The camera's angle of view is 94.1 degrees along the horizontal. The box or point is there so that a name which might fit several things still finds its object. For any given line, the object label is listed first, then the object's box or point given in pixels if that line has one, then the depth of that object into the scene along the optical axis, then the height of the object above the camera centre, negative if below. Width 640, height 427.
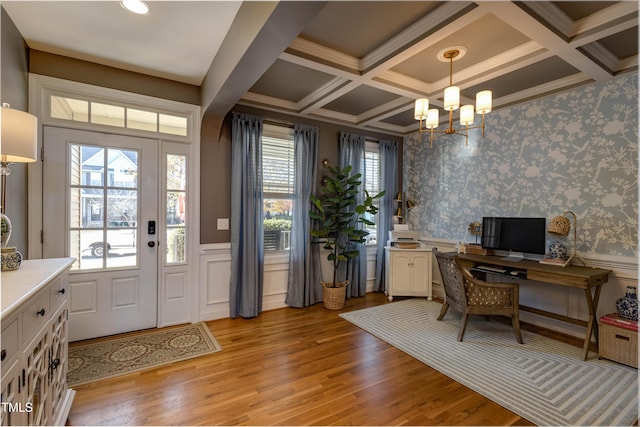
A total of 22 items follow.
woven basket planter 3.94 -1.15
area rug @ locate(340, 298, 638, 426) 1.98 -1.29
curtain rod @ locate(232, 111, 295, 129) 3.85 +1.15
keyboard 3.25 -0.63
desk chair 2.96 -0.85
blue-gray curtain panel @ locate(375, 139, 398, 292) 4.80 +0.09
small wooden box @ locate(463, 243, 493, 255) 3.75 -0.47
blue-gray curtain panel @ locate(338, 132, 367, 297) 4.39 +0.28
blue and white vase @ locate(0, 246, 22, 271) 1.54 -0.28
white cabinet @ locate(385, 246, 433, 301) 4.36 -0.88
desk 2.67 -0.59
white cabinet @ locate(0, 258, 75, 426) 1.10 -0.61
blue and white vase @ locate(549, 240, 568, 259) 3.13 -0.39
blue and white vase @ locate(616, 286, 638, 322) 2.55 -0.79
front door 2.79 -0.16
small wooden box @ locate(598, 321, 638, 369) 2.47 -1.10
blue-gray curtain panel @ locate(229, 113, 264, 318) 3.55 -0.11
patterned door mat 2.37 -1.30
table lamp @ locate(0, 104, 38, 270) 1.48 +0.33
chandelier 2.47 +0.93
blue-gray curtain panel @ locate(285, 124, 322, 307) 3.97 -0.17
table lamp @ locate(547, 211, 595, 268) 3.11 -0.14
